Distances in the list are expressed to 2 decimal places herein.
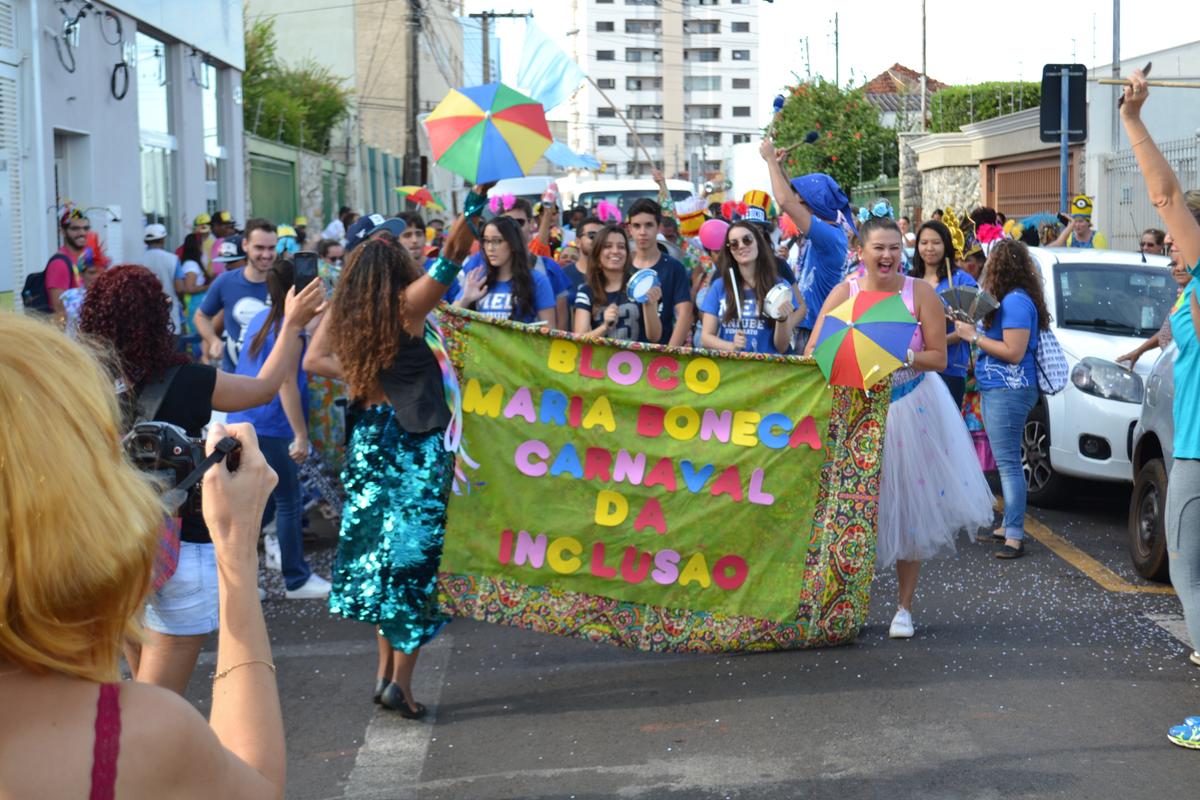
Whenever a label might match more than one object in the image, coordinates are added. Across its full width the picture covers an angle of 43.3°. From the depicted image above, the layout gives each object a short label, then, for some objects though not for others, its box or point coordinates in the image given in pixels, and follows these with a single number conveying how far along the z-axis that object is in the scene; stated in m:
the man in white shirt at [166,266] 14.27
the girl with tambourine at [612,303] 9.02
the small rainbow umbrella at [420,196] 18.50
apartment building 133.50
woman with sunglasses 8.52
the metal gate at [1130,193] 21.44
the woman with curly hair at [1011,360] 8.68
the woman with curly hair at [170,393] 4.42
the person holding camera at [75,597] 1.63
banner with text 6.34
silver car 7.48
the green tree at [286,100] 39.06
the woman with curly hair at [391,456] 5.82
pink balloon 10.62
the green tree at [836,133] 43.31
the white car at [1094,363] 9.46
